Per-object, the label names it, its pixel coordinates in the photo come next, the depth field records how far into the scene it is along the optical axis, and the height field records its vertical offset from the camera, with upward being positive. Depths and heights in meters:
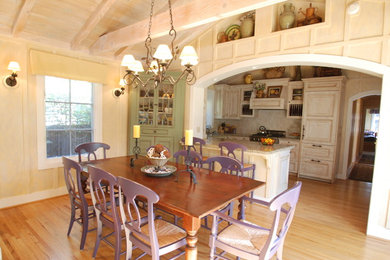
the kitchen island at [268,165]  3.54 -0.78
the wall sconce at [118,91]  4.50 +0.45
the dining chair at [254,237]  1.50 -0.97
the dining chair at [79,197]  2.20 -0.92
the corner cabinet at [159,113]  4.58 +0.03
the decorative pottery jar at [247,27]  3.85 +1.59
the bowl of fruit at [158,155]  2.30 -0.43
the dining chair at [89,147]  3.09 -0.51
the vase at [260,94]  6.11 +0.67
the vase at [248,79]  6.37 +1.12
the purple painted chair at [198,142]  3.80 -0.45
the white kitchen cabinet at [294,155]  5.52 -0.90
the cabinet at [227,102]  6.66 +0.46
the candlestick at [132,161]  2.69 -0.59
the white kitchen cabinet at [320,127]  4.95 -0.16
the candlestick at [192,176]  2.13 -0.60
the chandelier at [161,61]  2.23 +0.58
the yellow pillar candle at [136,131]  2.67 -0.22
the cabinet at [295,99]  5.54 +0.52
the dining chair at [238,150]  3.42 -0.55
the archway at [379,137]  2.66 -0.17
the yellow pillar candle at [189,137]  2.14 -0.21
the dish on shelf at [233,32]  3.98 +1.56
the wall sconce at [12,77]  3.11 +0.47
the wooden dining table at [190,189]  1.60 -0.65
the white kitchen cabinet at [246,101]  6.42 +0.49
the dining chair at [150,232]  1.55 -0.97
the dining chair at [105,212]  1.84 -0.91
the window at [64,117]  3.64 -0.10
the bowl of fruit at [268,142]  3.99 -0.43
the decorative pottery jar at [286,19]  3.43 +1.56
